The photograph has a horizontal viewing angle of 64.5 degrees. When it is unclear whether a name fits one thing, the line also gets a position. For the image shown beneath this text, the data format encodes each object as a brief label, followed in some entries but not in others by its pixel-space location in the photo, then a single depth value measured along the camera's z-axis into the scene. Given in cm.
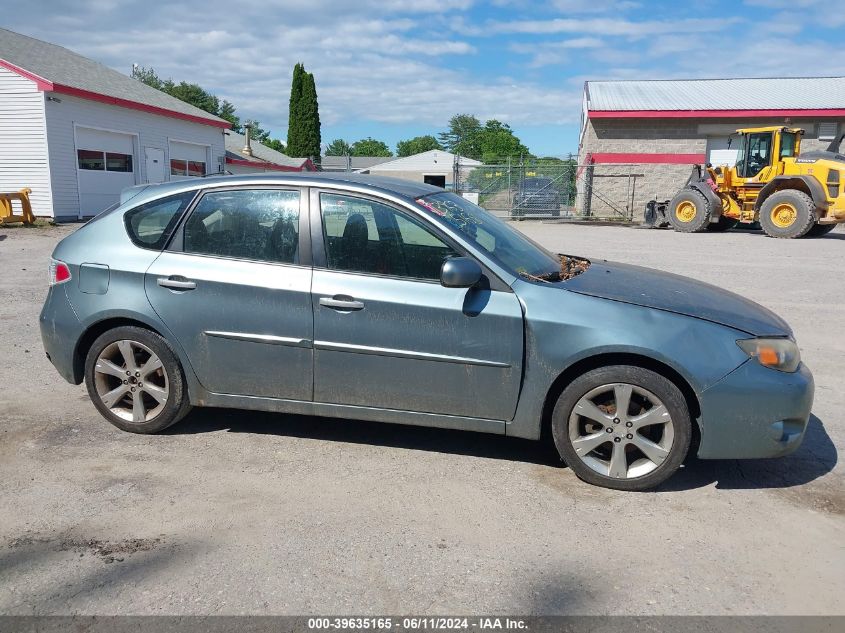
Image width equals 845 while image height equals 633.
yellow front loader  1833
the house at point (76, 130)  1908
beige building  2902
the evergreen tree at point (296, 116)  5941
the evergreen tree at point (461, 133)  13262
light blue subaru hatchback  354
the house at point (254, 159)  3650
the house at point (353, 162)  8116
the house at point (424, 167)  7107
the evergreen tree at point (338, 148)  13562
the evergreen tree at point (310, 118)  5919
